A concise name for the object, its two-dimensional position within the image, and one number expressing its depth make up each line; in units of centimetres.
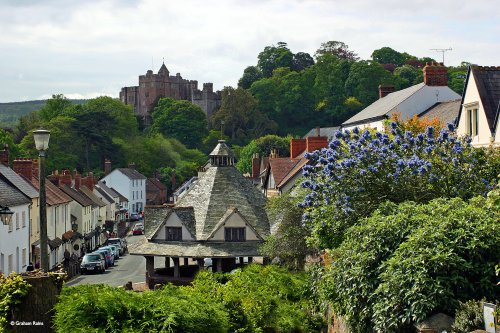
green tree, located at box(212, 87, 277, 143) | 15525
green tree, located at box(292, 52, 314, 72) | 19262
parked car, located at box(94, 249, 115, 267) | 6019
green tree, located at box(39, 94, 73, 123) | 15312
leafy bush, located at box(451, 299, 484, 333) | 1476
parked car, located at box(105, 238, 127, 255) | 7669
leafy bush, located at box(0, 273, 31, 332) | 1384
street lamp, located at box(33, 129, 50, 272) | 1644
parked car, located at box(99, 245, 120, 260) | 6516
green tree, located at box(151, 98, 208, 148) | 16375
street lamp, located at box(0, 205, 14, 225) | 1973
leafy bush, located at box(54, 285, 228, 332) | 1383
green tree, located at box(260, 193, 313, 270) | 3619
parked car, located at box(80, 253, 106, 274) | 5516
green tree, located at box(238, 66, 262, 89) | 18550
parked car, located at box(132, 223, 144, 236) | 9538
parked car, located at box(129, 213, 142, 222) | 12166
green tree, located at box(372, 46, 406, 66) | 19388
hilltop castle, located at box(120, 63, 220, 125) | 19712
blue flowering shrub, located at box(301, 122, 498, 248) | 2278
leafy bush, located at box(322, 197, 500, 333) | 1611
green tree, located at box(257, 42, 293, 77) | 18912
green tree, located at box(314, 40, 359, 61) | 18912
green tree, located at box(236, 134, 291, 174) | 11504
